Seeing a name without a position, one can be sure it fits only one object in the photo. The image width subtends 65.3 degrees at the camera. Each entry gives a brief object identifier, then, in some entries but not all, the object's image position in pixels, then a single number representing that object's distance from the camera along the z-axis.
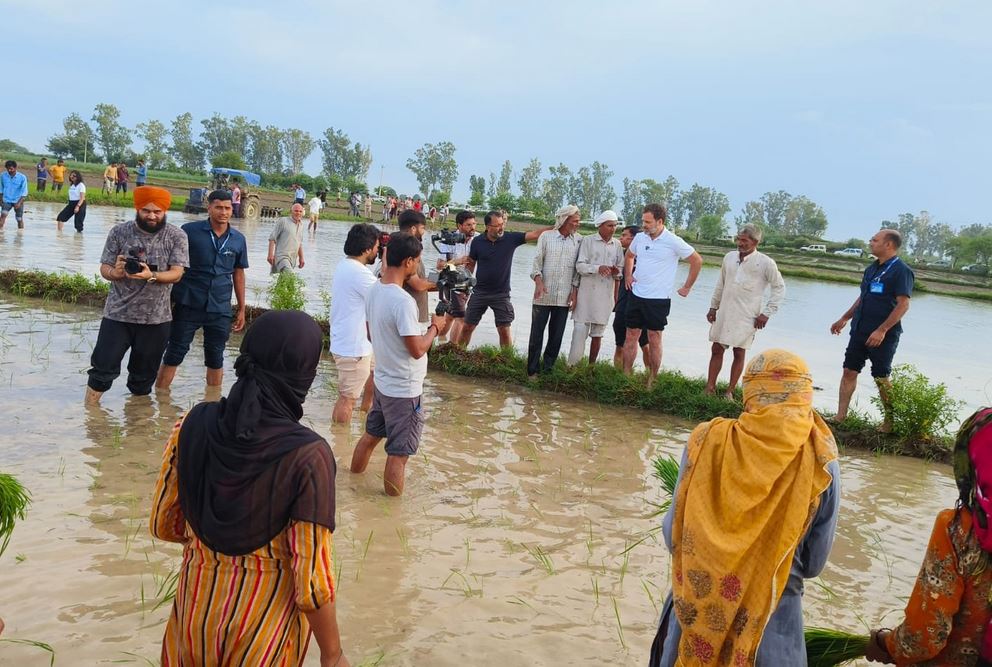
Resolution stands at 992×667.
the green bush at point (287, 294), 8.70
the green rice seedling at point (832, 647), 2.50
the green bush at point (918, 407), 6.79
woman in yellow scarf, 2.16
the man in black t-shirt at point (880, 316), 6.81
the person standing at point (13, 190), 16.06
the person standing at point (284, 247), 9.48
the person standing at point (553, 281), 7.92
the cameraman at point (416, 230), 5.38
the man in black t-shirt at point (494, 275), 8.45
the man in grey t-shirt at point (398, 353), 4.42
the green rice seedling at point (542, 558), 4.02
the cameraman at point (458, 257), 8.70
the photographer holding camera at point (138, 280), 5.45
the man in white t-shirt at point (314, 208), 24.18
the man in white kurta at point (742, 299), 7.43
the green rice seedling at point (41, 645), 2.88
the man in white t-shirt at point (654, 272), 7.68
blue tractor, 28.09
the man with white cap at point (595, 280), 7.96
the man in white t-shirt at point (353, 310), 5.59
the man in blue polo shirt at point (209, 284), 6.10
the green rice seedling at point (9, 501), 2.39
